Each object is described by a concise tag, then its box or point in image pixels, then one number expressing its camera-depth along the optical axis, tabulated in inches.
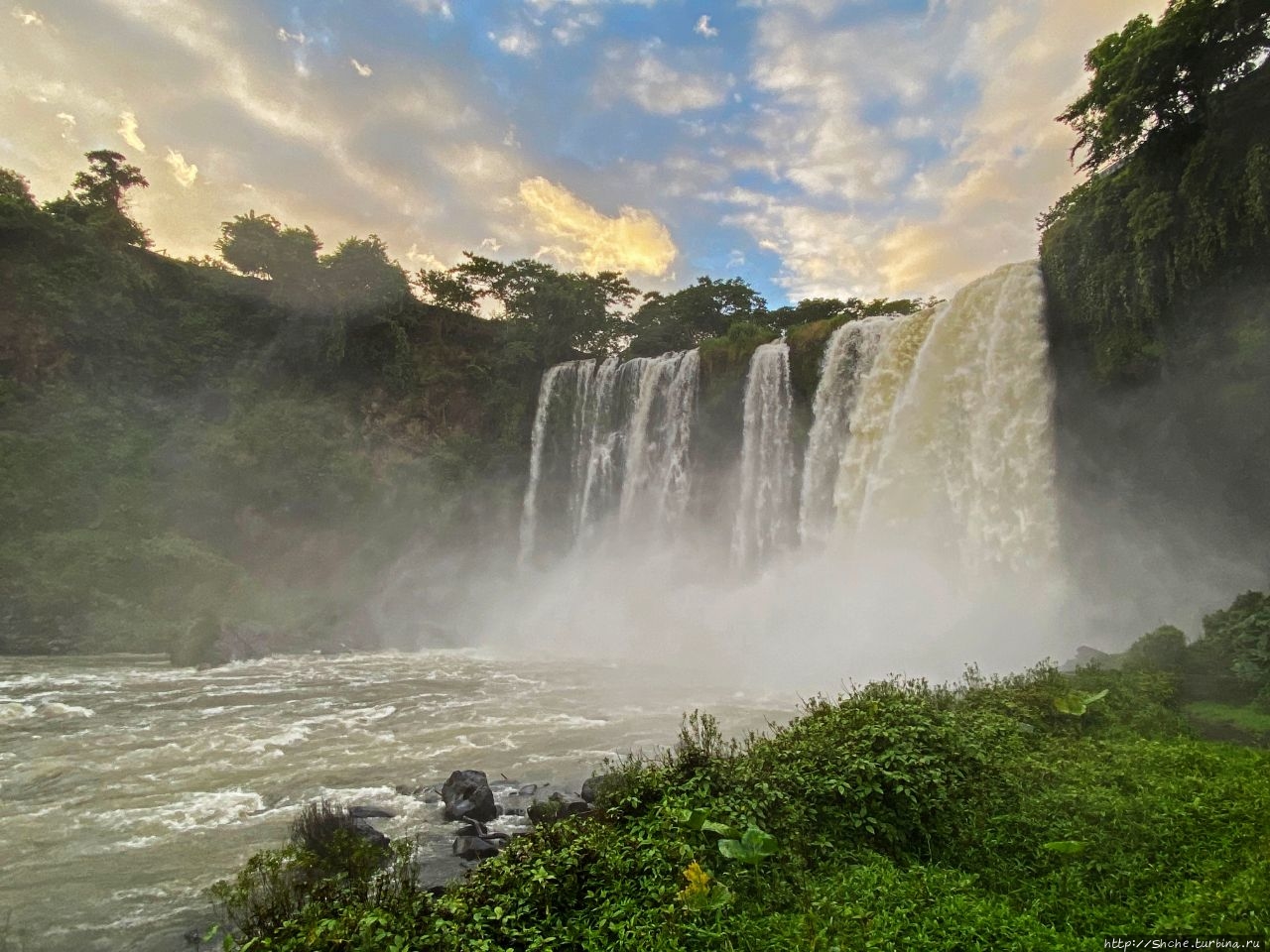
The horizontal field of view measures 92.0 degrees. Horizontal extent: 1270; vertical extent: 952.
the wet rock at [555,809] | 269.9
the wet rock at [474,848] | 256.2
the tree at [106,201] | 1069.0
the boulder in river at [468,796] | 299.4
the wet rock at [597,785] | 247.0
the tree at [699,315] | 1633.9
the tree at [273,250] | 1184.8
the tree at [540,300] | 1344.7
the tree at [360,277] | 1205.7
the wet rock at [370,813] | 295.0
